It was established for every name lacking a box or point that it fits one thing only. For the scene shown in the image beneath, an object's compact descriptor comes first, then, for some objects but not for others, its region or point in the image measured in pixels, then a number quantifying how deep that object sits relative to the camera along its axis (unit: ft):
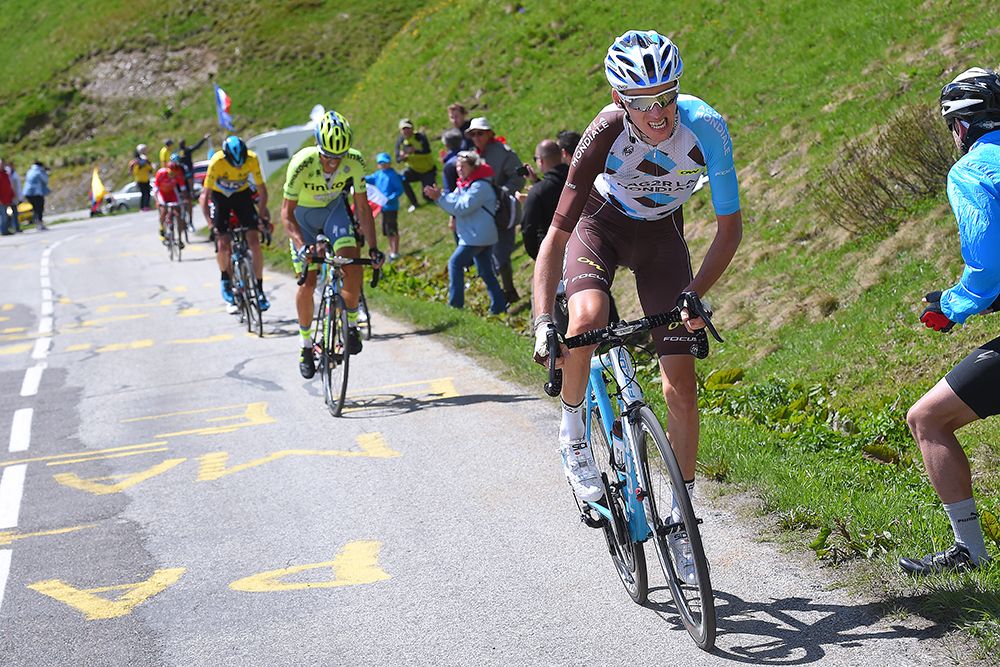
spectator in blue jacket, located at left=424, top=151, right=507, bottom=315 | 47.24
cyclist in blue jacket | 13.94
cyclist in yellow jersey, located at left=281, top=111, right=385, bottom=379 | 33.58
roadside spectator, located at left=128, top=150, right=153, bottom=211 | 124.23
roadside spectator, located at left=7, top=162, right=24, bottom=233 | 123.03
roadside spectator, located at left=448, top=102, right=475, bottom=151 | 62.64
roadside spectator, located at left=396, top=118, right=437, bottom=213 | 70.54
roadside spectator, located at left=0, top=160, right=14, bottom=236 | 119.24
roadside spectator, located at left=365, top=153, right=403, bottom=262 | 66.28
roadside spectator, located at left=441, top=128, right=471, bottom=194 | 57.41
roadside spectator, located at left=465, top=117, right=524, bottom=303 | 50.55
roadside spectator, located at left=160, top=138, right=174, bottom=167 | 94.07
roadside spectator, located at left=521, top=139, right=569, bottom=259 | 36.27
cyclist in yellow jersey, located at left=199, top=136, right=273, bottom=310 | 47.28
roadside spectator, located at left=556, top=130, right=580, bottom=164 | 36.65
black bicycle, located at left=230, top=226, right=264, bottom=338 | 49.29
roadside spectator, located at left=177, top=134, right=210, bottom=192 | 107.51
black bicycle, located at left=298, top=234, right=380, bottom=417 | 33.14
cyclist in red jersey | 85.40
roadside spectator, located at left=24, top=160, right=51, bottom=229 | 125.80
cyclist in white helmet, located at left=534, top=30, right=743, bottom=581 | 15.47
